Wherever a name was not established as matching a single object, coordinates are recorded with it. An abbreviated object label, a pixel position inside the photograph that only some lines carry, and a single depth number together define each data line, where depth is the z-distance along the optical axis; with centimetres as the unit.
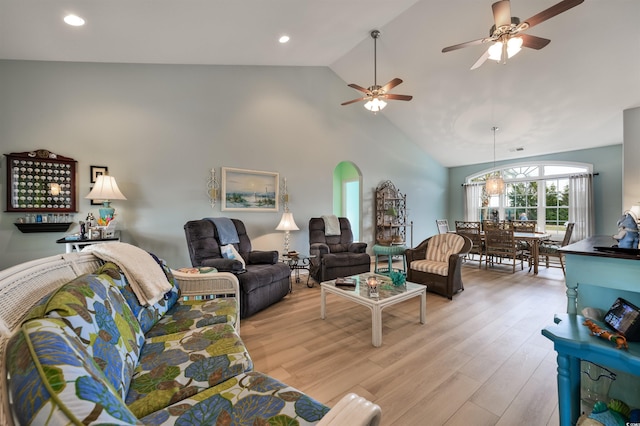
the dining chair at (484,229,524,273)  488
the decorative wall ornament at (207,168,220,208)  404
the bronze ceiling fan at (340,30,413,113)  346
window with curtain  564
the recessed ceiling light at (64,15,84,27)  245
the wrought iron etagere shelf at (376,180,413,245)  609
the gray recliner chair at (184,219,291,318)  283
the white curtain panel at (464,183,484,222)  739
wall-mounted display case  298
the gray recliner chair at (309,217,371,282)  406
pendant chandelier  529
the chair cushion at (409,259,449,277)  352
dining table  476
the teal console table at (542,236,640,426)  107
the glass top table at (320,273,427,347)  227
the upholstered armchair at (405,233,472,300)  346
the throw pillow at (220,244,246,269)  314
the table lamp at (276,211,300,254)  413
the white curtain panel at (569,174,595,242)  552
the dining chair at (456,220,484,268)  542
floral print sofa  54
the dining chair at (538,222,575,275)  466
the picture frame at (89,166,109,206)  332
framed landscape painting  421
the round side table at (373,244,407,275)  409
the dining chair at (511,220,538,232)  550
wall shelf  301
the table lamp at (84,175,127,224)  304
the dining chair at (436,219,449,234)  711
